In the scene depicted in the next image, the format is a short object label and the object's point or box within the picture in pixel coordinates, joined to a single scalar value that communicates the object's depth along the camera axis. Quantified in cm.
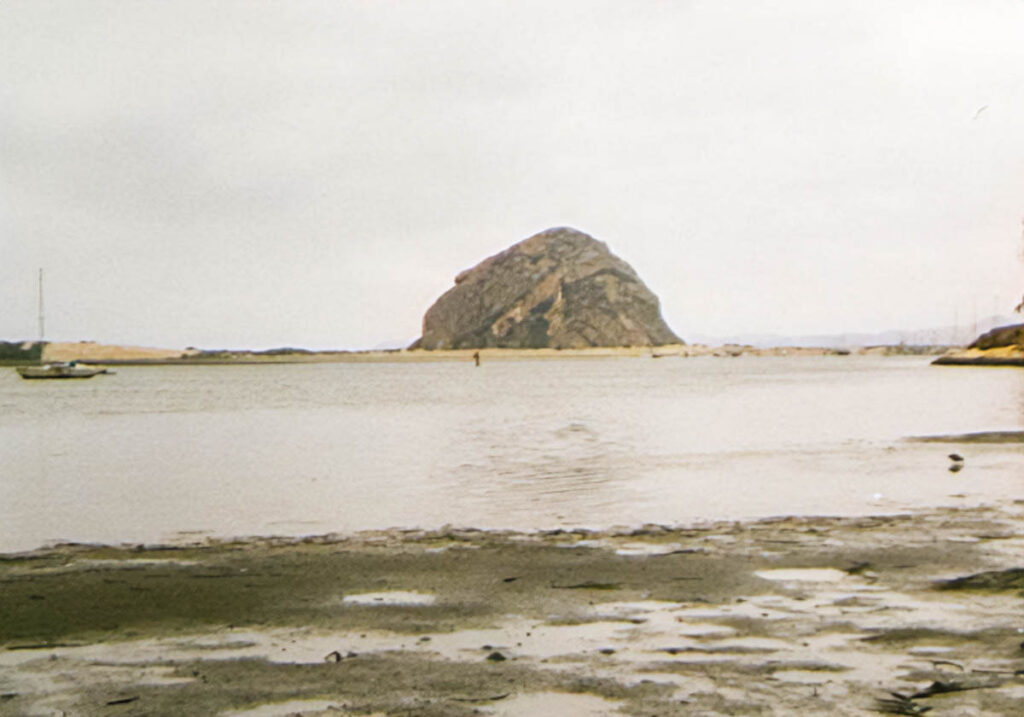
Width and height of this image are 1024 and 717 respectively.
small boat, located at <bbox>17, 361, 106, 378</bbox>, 12738
